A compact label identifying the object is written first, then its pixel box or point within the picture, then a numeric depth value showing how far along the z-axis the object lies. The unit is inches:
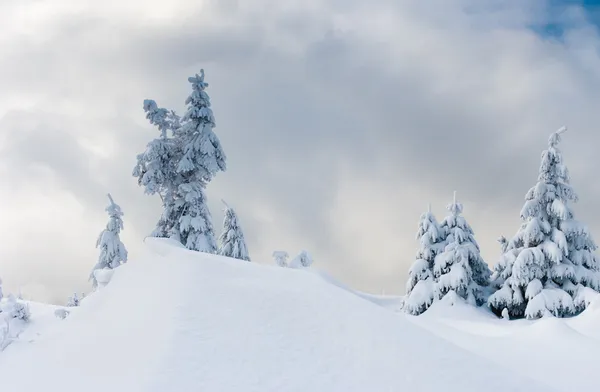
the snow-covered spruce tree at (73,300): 1620.3
